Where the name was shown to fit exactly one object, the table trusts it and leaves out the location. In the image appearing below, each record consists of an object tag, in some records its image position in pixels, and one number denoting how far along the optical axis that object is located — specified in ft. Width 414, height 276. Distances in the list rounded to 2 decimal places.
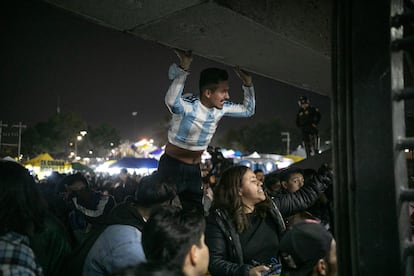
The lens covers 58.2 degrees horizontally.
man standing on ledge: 27.66
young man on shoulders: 11.07
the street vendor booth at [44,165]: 86.48
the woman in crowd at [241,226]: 10.50
